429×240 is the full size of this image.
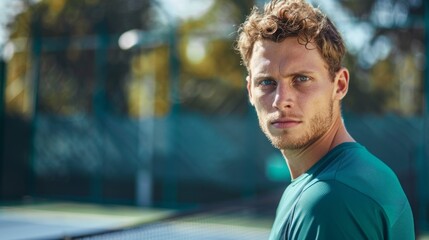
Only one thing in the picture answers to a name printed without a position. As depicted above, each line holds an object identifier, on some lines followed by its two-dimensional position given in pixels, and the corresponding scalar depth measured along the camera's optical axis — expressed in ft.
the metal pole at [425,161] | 32.63
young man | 4.50
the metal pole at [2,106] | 42.34
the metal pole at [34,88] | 43.11
